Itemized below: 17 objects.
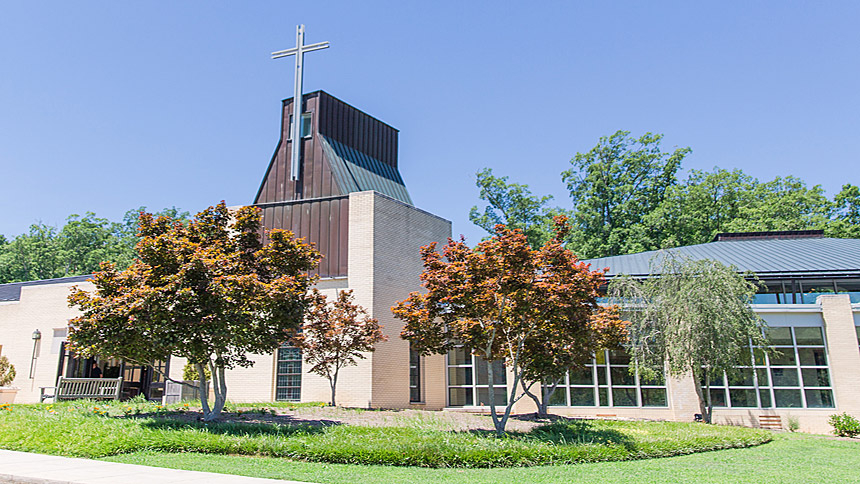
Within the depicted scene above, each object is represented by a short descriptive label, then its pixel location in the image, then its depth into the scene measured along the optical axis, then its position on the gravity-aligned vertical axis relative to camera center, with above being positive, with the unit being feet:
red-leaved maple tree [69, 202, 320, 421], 45.37 +5.67
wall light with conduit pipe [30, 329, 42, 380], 85.94 +5.74
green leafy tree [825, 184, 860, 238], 130.82 +35.01
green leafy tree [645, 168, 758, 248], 139.23 +37.78
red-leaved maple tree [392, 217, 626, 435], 45.34 +5.63
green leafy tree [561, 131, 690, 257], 147.54 +43.24
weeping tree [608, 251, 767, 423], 59.62 +5.32
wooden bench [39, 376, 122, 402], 67.43 -0.58
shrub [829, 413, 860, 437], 62.90 -4.71
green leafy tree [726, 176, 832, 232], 134.62 +36.23
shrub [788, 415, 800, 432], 68.08 -4.91
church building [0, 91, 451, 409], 78.18 +13.19
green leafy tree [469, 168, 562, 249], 153.89 +41.36
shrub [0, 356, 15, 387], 86.63 +1.52
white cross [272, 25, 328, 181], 92.73 +41.71
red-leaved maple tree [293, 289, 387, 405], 68.08 +4.74
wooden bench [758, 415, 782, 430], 69.26 -4.75
